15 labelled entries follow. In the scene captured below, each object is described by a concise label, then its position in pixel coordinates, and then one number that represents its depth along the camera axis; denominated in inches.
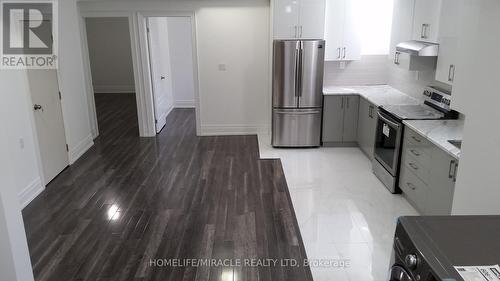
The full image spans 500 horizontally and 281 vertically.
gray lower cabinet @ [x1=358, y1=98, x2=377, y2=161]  217.9
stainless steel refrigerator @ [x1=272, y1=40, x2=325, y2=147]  230.2
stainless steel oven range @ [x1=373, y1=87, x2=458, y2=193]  178.2
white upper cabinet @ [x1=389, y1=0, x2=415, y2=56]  197.7
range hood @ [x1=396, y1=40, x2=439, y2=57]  169.2
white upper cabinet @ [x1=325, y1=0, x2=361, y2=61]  236.8
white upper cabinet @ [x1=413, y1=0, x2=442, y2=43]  170.6
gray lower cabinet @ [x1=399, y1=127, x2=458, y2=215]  141.6
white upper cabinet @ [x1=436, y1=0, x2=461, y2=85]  153.9
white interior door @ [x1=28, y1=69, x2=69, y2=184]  192.8
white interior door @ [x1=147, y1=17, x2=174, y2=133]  273.0
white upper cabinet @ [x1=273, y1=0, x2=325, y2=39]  229.3
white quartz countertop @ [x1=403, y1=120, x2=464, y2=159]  140.9
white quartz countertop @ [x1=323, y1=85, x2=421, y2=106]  212.5
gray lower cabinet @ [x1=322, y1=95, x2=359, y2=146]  241.9
